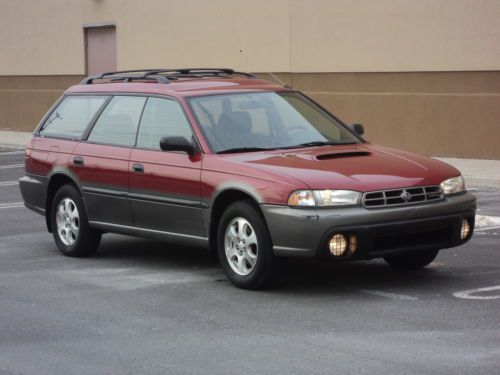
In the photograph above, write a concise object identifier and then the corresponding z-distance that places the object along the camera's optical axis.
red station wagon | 8.43
